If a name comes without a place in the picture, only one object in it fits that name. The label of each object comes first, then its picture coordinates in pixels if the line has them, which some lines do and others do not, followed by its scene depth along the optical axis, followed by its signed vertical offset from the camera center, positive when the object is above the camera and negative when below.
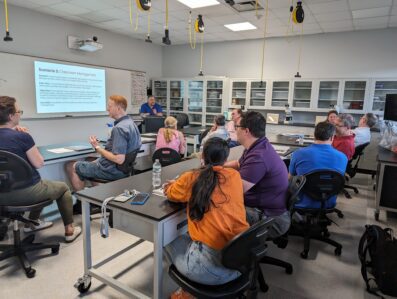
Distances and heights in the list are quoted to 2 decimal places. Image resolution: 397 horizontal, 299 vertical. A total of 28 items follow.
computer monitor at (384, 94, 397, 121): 4.16 +0.14
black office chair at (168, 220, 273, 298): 1.23 -0.72
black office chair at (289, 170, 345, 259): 2.31 -0.85
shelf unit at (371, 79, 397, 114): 5.36 +0.49
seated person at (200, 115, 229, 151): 3.97 -0.23
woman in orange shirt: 1.36 -0.53
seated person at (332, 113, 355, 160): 3.64 -0.29
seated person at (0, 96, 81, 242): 2.05 -0.37
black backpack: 1.92 -1.01
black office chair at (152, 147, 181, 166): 3.33 -0.56
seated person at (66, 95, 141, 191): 2.76 -0.42
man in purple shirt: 1.73 -0.40
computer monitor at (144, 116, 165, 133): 5.08 -0.30
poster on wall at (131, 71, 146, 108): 6.81 +0.47
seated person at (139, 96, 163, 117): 6.61 -0.01
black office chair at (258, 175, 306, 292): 1.92 -1.00
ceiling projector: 5.18 +1.14
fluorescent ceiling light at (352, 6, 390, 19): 4.30 +1.64
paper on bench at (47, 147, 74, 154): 2.96 -0.50
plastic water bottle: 1.96 -0.49
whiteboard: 4.45 +0.37
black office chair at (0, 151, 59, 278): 1.93 -0.77
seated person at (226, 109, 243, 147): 3.86 -0.26
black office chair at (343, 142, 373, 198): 3.99 -0.76
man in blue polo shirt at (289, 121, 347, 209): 2.41 -0.39
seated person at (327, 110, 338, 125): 4.22 -0.01
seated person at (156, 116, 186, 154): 3.84 -0.39
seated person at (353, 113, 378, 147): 4.21 -0.28
